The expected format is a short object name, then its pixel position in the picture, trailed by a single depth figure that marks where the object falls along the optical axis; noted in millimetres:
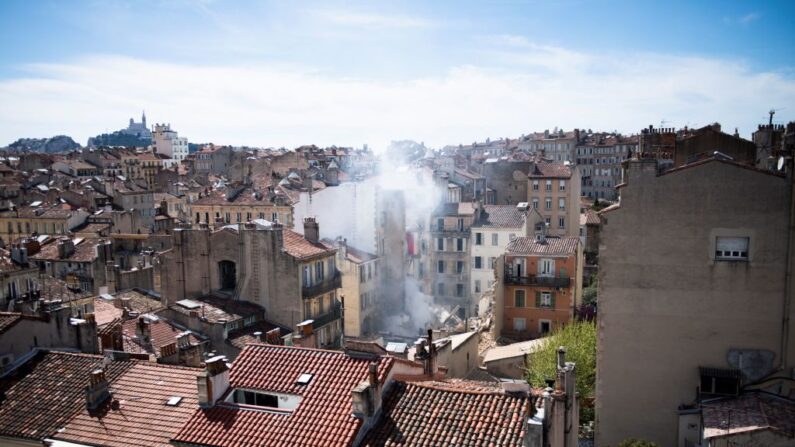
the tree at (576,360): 27312
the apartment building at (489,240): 53281
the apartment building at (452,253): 54844
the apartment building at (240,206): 60906
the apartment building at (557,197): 68375
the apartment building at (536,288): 43000
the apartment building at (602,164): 108750
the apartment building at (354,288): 44312
